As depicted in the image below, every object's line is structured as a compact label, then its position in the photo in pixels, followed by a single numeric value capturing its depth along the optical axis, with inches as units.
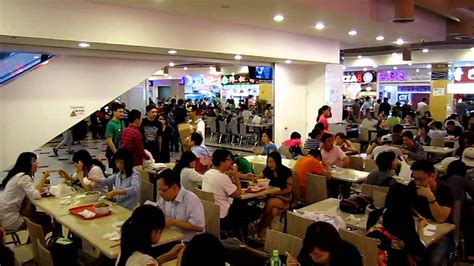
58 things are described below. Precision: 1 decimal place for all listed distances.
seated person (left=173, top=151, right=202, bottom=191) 196.9
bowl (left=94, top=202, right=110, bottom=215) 147.1
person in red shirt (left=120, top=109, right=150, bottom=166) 235.6
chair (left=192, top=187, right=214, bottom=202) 169.0
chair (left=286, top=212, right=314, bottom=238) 132.5
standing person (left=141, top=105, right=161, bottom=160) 274.4
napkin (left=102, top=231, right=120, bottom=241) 124.3
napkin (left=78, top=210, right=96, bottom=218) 144.6
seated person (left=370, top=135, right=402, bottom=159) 238.2
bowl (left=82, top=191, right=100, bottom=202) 168.9
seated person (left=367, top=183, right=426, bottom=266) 117.6
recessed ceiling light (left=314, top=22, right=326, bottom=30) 308.8
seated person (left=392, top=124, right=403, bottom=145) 293.9
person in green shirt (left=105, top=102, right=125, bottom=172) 258.5
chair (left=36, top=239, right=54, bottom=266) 109.0
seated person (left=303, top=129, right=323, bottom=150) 290.2
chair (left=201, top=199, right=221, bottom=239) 152.1
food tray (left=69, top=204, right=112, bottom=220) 145.7
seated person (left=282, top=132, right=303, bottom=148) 276.5
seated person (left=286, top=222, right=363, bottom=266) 95.4
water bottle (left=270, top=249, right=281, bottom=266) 105.3
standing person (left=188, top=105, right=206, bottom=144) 306.0
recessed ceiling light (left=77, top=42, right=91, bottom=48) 242.2
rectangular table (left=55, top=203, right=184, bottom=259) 118.9
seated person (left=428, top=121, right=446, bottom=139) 360.1
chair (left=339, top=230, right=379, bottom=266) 110.0
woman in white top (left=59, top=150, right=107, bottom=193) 189.5
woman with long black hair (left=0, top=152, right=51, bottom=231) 165.5
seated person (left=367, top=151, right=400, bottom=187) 182.1
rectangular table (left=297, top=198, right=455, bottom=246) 130.6
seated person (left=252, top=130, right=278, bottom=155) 276.8
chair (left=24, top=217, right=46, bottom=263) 124.7
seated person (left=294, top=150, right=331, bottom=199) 212.8
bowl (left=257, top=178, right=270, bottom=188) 198.2
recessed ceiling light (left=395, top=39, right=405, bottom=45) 413.1
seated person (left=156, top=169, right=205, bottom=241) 135.6
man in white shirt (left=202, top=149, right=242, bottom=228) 174.6
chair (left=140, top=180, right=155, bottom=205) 184.2
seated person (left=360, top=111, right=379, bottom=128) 463.5
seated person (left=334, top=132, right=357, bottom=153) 289.9
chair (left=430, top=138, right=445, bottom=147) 338.6
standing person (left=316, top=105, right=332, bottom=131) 348.5
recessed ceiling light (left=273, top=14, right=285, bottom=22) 275.0
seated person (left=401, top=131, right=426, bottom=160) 269.4
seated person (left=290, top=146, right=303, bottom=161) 264.0
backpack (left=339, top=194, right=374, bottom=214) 154.2
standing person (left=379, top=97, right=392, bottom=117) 578.2
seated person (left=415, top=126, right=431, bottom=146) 343.9
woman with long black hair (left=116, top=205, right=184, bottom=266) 95.7
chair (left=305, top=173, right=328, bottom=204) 200.4
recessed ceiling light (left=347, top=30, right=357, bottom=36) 347.9
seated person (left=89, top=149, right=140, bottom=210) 167.5
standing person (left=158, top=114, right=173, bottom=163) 300.4
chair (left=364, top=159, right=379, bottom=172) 238.6
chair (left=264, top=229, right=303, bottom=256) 112.2
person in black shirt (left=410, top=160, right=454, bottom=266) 140.2
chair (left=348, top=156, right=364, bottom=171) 253.4
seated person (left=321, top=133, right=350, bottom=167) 249.1
